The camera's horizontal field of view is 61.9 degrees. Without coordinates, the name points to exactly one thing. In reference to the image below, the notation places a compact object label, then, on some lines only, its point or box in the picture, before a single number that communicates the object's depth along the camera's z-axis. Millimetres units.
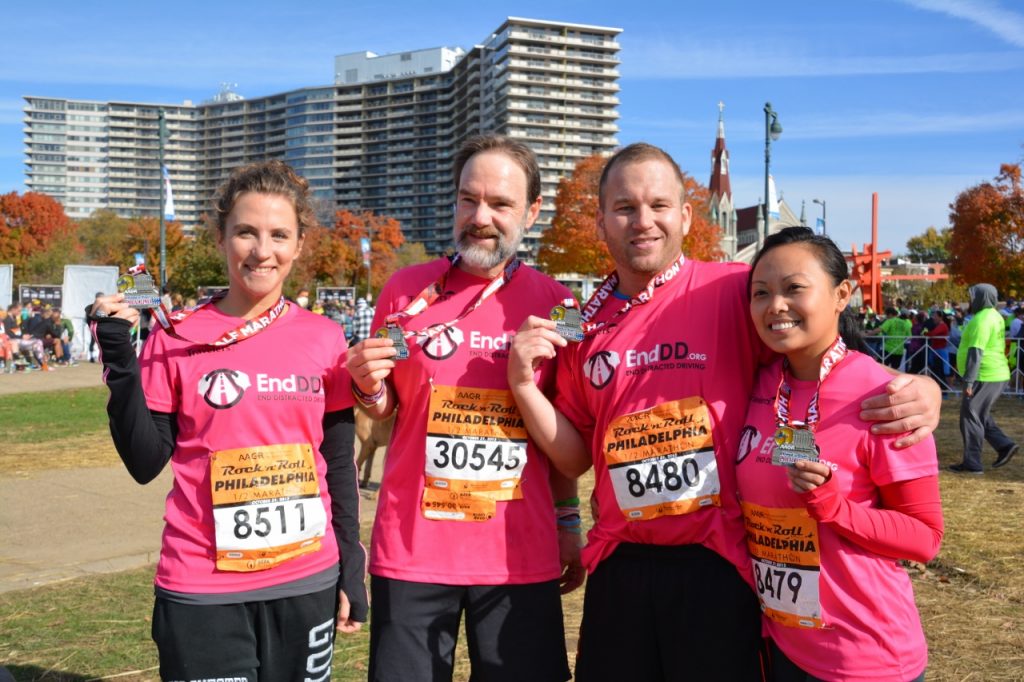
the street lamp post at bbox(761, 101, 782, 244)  23281
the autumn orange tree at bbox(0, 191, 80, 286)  58562
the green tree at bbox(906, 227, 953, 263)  104631
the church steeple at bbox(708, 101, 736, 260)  114256
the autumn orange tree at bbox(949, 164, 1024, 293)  43375
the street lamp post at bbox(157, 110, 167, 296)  25636
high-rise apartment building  123000
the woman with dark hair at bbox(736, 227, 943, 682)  2395
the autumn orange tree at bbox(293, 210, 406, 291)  70125
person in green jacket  10281
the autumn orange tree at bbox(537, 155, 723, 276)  50312
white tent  26859
